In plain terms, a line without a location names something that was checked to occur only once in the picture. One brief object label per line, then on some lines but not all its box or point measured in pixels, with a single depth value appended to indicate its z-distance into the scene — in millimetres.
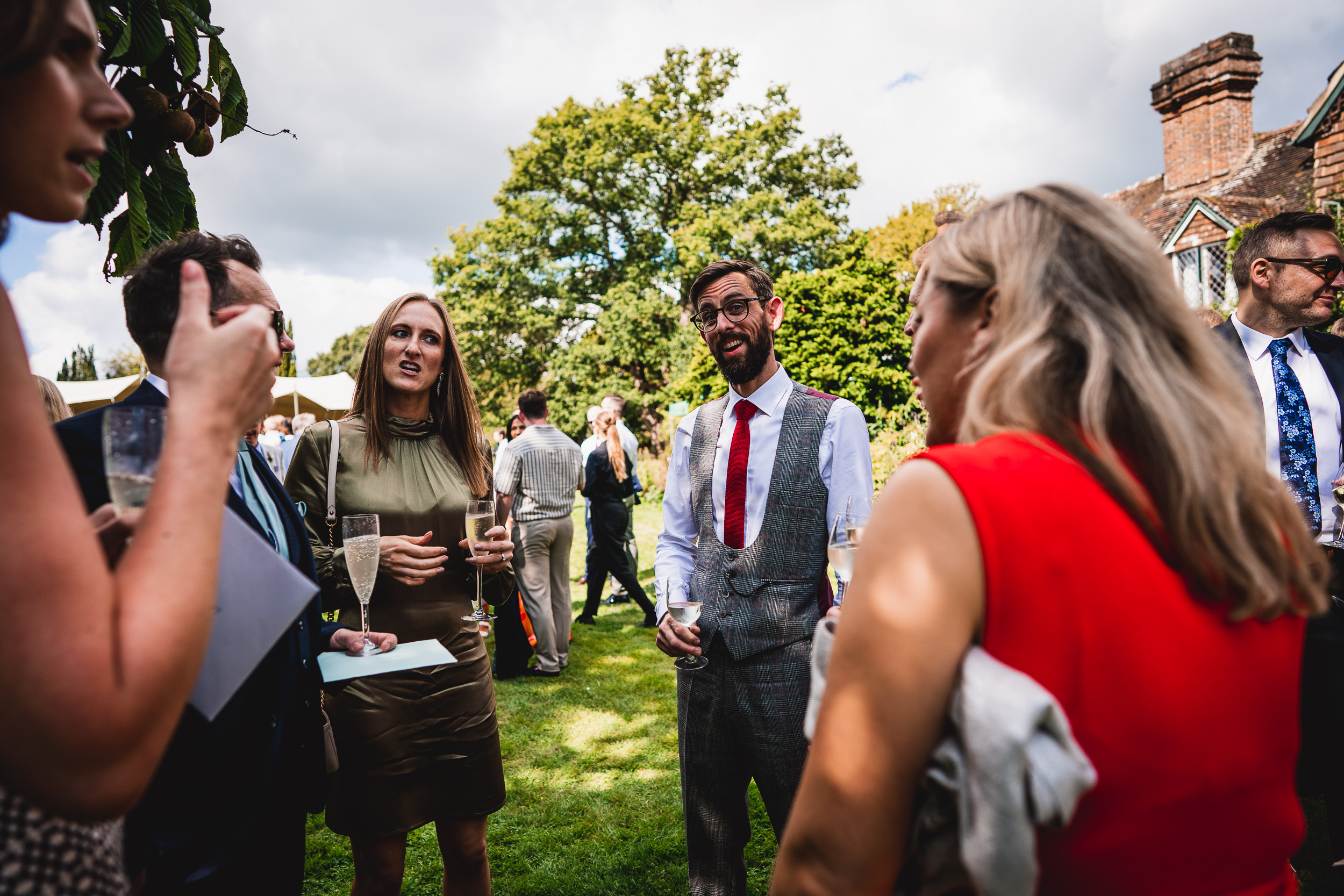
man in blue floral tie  3336
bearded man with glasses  2484
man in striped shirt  6727
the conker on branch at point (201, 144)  2242
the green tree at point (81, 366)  39969
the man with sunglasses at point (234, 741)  1517
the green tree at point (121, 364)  41688
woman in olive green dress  2439
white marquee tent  15312
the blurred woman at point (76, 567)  725
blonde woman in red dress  897
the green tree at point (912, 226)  30078
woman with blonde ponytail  7883
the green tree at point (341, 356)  69938
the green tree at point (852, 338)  14172
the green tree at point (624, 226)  26781
